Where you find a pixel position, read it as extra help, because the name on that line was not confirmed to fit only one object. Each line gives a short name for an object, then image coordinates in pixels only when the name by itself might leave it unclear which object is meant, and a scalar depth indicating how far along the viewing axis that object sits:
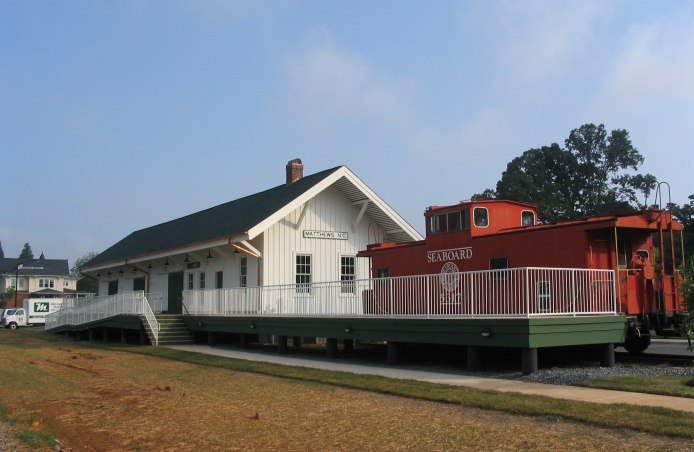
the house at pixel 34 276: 84.44
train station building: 24.23
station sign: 25.64
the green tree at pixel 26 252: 131.75
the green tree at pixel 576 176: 52.59
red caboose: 14.54
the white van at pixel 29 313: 47.28
